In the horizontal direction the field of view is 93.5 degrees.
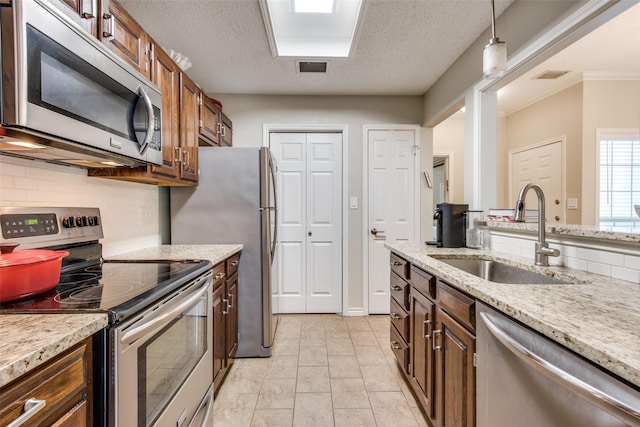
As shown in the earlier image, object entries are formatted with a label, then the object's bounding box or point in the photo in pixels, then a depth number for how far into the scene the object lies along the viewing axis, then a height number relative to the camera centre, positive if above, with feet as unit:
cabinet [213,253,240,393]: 6.07 -2.39
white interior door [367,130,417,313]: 10.96 +0.32
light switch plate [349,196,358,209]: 10.85 +0.21
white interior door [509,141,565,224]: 11.97 +1.47
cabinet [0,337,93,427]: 1.84 -1.26
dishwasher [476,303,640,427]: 1.92 -1.42
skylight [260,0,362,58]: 6.84 +4.51
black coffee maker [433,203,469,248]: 6.97 -0.40
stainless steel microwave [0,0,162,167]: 2.70 +1.27
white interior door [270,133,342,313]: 10.96 -0.48
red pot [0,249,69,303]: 2.77 -0.63
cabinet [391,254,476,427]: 3.77 -2.13
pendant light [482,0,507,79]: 4.81 +2.43
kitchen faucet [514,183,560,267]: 4.61 -0.30
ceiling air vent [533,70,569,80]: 10.68 +4.85
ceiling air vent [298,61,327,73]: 8.38 +4.03
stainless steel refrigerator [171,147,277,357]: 7.63 -0.16
